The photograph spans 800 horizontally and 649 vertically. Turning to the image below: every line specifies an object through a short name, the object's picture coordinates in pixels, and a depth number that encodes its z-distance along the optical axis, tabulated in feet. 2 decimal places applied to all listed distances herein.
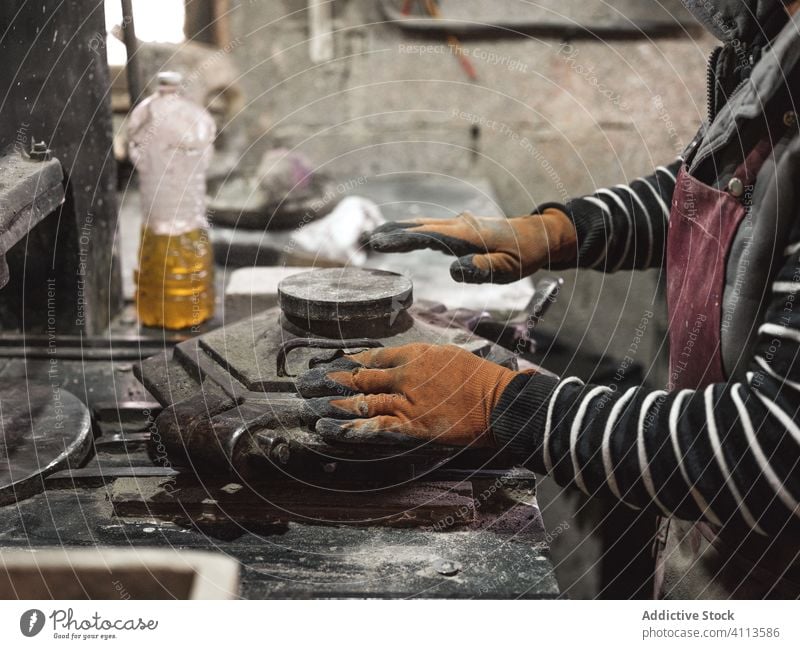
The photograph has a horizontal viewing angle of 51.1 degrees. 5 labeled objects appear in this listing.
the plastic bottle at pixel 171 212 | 4.84
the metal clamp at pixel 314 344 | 3.14
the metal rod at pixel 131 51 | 4.42
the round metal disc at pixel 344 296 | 3.27
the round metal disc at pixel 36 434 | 3.09
